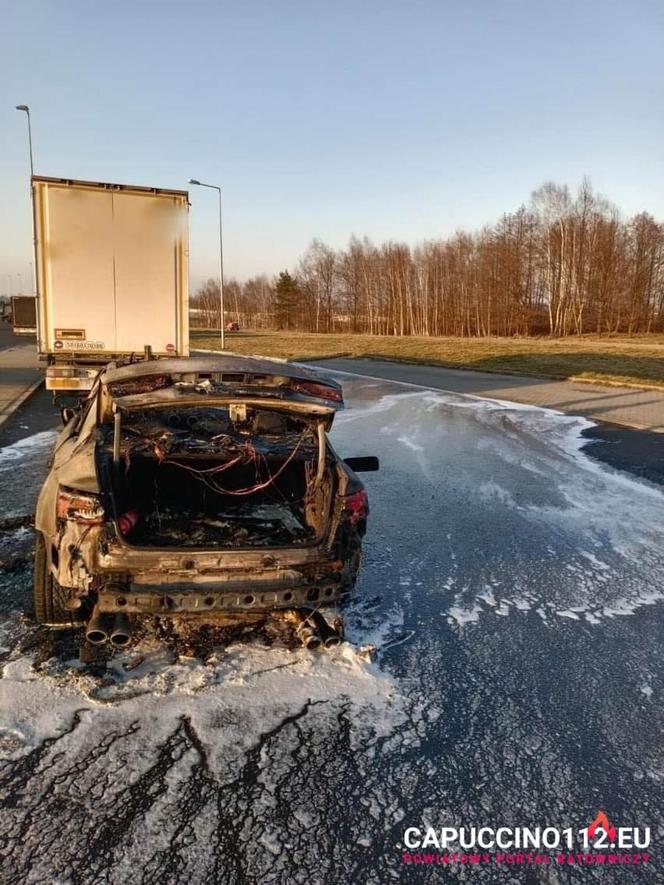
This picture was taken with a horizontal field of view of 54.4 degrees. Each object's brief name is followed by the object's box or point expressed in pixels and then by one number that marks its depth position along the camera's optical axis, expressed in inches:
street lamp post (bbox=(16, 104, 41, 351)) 436.8
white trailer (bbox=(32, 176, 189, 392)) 440.8
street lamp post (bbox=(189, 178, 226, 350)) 1533.6
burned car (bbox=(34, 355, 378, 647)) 137.9
